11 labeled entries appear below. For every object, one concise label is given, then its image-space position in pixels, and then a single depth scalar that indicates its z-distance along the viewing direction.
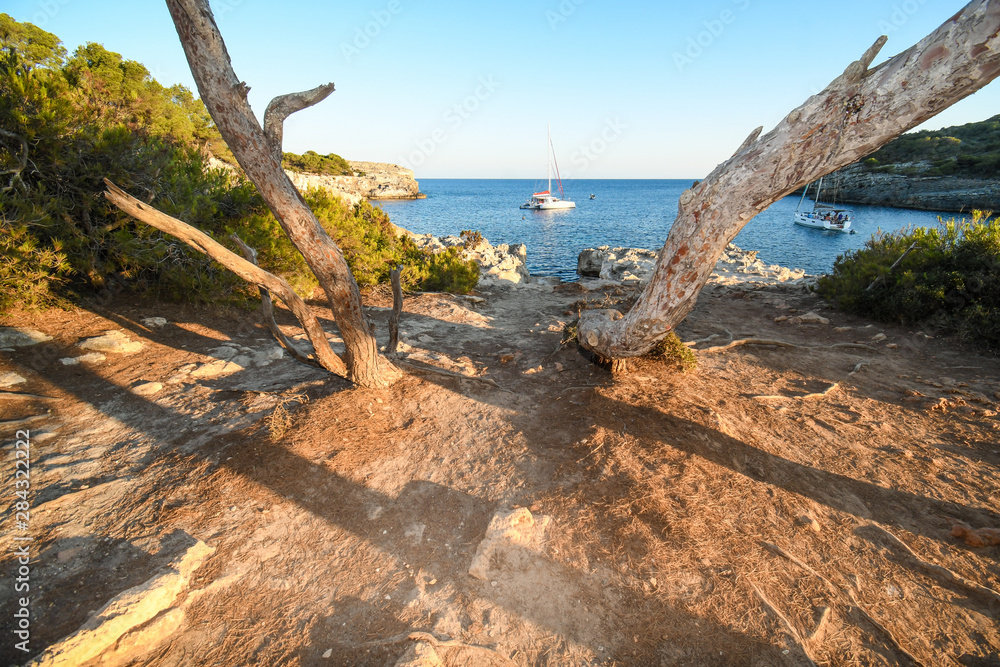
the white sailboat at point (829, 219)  43.00
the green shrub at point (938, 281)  7.54
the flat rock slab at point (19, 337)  6.18
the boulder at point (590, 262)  22.08
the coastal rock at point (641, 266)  19.36
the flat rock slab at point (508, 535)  3.42
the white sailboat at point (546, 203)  70.56
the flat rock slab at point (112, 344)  6.53
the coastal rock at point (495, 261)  16.57
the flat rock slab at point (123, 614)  2.53
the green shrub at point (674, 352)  6.35
